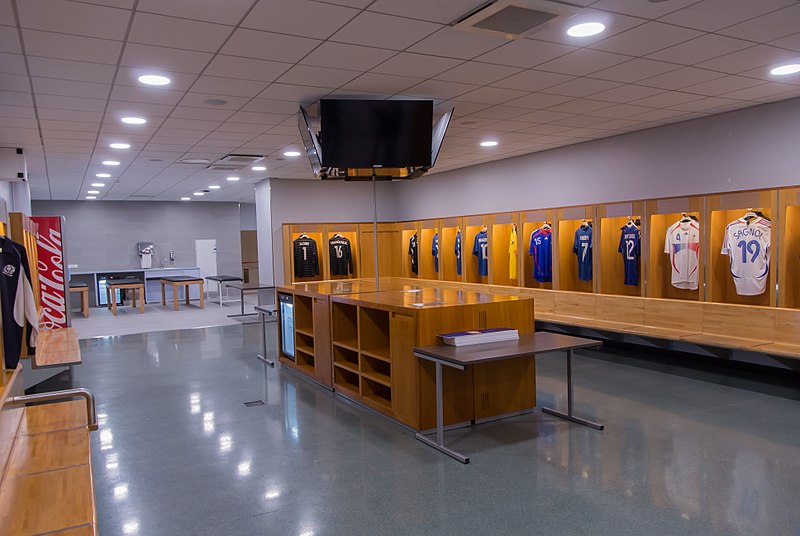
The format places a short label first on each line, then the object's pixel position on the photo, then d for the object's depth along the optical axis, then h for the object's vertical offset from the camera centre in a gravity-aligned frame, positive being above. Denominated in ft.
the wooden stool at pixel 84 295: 42.44 -2.68
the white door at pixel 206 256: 55.42 -0.11
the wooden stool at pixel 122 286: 43.14 -2.12
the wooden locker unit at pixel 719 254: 20.94 -0.52
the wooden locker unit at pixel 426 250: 37.22 -0.12
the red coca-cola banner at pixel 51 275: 25.14 -0.66
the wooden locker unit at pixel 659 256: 23.62 -0.61
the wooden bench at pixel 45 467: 7.62 -3.39
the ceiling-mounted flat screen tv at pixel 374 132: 17.34 +3.61
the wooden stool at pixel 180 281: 44.56 -2.01
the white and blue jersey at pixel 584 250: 26.32 -0.31
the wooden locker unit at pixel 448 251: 35.58 -0.20
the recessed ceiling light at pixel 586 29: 11.90 +4.47
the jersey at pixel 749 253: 19.94 -0.51
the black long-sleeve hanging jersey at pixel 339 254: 36.94 -0.20
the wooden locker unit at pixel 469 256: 33.60 -0.53
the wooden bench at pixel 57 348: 17.21 -2.97
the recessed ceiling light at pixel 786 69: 15.21 +4.48
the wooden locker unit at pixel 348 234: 37.06 +1.09
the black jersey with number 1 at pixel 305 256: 35.76 -0.27
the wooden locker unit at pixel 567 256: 28.07 -0.61
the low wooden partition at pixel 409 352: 15.07 -3.06
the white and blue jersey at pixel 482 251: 32.15 -0.24
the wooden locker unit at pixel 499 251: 31.89 -0.27
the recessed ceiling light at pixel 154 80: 14.48 +4.49
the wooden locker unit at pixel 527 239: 29.40 +0.32
